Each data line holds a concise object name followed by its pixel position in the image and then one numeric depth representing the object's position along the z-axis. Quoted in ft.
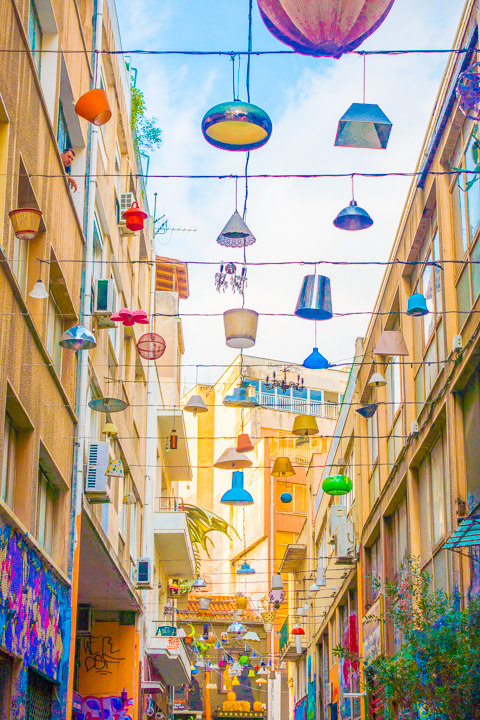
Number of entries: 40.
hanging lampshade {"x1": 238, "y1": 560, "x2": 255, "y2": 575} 100.22
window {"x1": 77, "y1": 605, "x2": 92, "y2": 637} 63.05
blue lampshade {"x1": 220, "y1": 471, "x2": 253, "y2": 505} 56.95
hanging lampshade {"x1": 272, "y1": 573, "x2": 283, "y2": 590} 93.50
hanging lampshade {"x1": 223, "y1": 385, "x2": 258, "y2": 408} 51.49
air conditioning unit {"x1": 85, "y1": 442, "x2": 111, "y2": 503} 43.42
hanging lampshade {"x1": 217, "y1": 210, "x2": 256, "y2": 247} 37.63
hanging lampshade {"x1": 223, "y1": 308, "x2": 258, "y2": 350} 39.34
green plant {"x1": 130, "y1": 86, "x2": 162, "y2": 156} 71.15
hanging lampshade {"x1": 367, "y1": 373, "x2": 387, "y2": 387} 48.02
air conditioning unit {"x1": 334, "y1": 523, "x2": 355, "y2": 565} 71.87
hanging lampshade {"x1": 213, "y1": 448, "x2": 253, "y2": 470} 52.41
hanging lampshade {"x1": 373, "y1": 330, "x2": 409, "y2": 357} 43.55
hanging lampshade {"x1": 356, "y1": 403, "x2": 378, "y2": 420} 52.85
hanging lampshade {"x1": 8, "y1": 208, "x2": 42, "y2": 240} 29.37
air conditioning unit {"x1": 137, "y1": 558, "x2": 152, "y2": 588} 70.18
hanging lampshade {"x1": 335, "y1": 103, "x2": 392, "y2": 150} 31.53
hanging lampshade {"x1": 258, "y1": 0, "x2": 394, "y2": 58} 20.51
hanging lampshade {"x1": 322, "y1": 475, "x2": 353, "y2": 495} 61.67
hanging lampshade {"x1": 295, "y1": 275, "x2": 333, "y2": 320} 37.58
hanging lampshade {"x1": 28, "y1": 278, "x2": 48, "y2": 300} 30.04
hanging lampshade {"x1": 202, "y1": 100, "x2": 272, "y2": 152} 28.14
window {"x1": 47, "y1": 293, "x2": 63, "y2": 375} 39.63
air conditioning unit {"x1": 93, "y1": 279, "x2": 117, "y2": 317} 46.44
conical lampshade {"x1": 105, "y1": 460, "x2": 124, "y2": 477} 44.27
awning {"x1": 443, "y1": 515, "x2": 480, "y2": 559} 30.48
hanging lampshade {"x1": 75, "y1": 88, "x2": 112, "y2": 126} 30.81
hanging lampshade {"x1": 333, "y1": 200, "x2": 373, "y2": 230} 35.32
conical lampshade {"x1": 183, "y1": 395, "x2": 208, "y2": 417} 56.54
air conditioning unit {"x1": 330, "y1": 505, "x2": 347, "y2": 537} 78.84
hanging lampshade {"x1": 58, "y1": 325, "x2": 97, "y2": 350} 34.78
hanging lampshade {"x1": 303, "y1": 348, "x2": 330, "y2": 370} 44.39
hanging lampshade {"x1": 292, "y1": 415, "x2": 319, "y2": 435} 55.60
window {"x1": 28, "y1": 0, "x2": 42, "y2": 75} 36.45
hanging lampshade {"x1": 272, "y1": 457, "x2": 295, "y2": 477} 65.98
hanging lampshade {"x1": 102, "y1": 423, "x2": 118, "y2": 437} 52.85
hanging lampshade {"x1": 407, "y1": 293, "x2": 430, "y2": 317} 37.70
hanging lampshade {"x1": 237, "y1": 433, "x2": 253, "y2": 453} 54.13
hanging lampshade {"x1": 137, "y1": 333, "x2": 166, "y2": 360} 46.34
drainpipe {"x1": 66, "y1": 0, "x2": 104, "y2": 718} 41.16
